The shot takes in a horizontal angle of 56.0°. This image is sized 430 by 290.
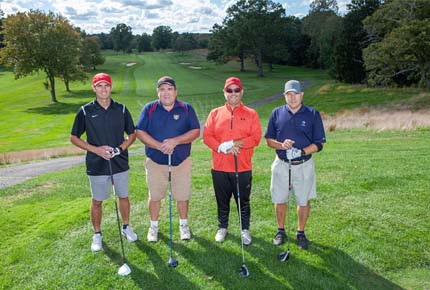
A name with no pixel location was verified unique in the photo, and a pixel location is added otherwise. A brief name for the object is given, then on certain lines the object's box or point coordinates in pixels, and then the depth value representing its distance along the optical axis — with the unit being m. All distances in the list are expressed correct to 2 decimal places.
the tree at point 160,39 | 145.25
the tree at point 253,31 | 70.50
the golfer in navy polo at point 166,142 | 5.82
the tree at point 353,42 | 47.19
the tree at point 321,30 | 60.69
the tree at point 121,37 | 136.25
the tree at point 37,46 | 45.66
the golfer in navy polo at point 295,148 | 5.69
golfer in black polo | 5.70
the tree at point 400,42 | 34.69
